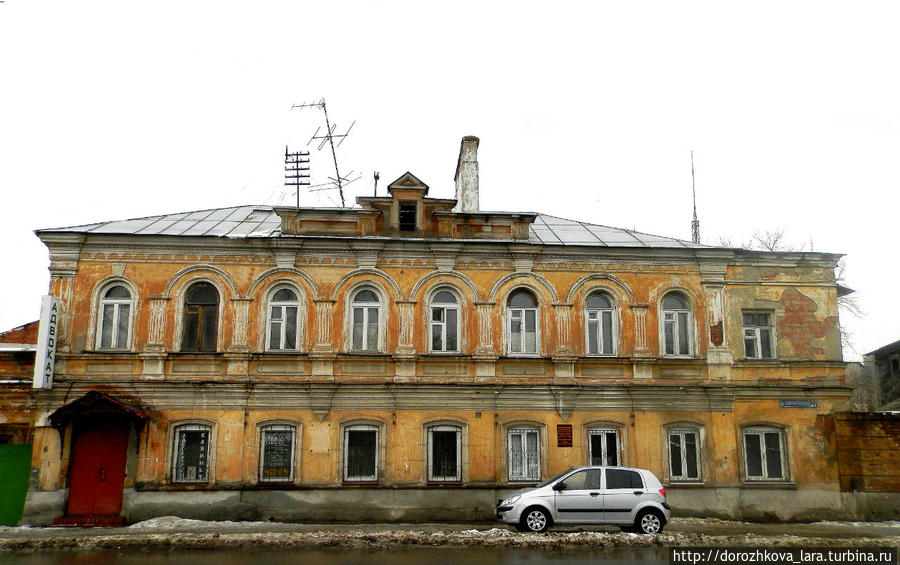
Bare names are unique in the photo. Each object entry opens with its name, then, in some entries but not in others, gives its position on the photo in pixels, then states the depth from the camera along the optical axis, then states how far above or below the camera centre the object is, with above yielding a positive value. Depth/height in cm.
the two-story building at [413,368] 1777 +170
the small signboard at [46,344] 1716 +212
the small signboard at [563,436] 1848 -2
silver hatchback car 1538 -146
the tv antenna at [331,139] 2348 +962
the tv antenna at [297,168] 2353 +856
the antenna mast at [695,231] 3008 +845
